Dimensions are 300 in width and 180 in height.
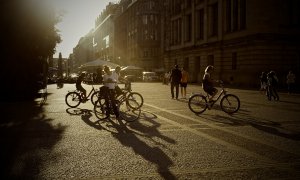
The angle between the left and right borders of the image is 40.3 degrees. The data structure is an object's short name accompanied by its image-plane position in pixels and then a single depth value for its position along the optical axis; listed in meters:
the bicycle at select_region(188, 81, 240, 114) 14.02
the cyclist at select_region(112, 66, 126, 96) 13.28
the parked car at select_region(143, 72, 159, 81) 59.88
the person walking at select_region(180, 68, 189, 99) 23.18
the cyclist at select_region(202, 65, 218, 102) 14.26
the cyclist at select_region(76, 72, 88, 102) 17.19
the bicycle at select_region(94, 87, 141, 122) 12.80
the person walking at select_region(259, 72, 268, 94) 25.44
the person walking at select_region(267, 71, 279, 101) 20.78
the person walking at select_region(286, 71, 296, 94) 27.29
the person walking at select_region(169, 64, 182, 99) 21.98
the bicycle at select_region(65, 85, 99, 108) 17.08
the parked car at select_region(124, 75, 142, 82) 59.71
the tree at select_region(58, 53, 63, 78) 39.05
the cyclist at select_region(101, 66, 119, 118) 12.52
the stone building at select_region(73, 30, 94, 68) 162.90
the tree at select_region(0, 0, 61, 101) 19.83
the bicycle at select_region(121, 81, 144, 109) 13.62
